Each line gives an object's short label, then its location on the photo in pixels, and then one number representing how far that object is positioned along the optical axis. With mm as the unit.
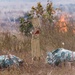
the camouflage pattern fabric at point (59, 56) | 15117
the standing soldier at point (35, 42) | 15680
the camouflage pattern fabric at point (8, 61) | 14430
